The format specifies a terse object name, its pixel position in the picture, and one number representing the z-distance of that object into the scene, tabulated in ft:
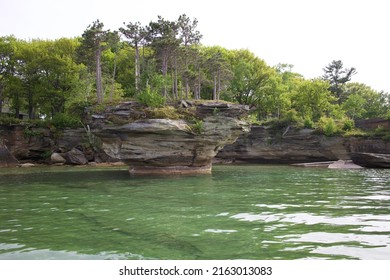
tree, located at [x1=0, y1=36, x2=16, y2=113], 157.29
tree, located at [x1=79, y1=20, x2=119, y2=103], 114.42
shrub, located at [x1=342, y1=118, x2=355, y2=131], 144.56
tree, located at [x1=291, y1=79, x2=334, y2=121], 168.76
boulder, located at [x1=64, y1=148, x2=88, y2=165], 138.22
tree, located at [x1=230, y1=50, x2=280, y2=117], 179.04
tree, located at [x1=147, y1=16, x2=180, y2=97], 109.50
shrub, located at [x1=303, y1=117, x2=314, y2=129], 148.26
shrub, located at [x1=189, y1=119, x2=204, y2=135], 94.84
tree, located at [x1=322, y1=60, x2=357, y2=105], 220.23
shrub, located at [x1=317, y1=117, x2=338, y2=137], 142.41
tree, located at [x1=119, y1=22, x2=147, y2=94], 114.93
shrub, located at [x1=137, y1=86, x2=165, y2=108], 95.96
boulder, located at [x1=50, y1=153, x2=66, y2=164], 141.49
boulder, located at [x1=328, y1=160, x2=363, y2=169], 118.32
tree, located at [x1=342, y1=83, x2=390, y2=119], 176.76
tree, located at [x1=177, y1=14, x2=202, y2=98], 123.27
